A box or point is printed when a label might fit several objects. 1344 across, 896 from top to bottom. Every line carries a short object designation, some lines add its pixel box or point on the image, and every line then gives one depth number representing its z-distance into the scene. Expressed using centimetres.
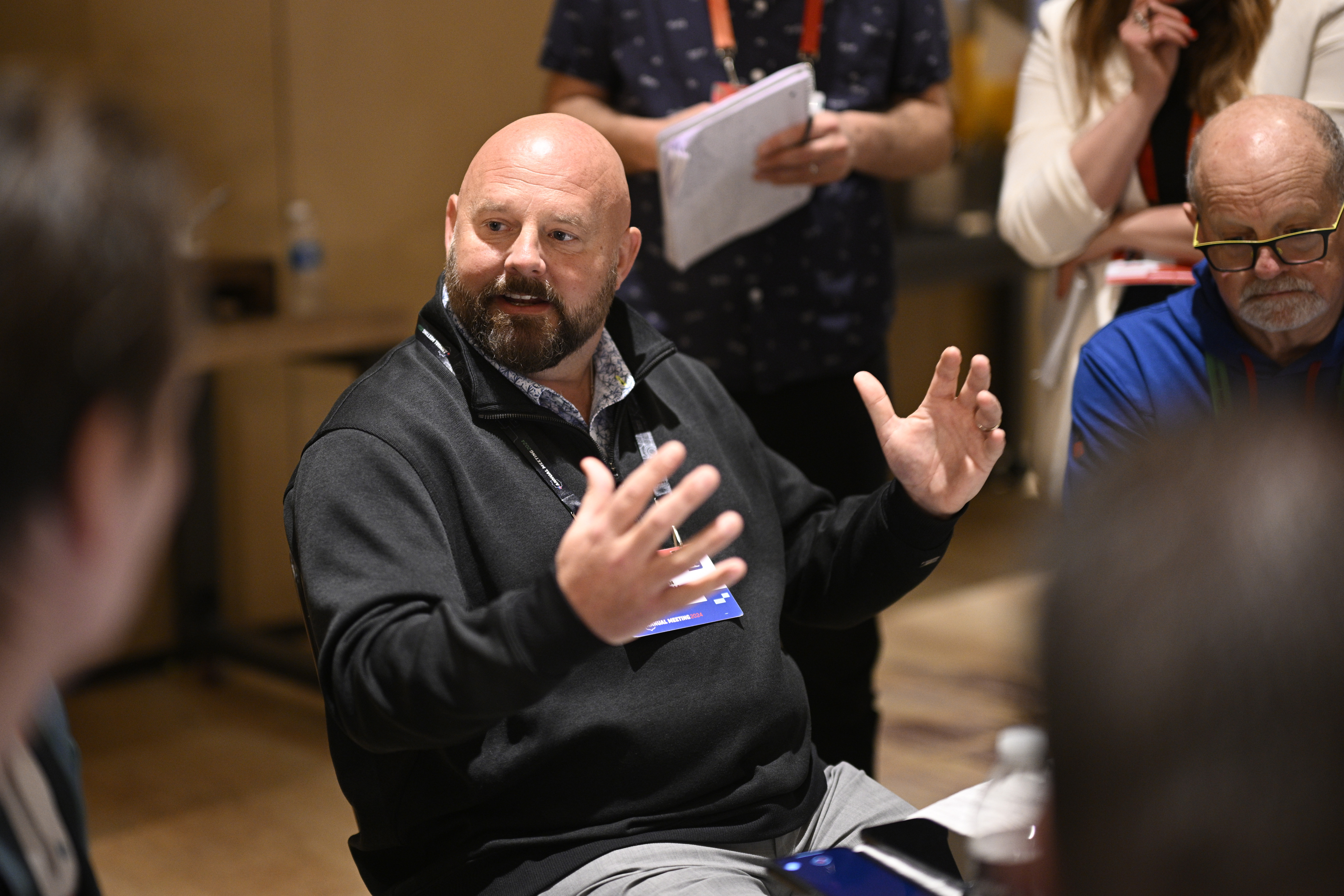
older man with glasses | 199
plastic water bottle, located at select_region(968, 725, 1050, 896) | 81
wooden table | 349
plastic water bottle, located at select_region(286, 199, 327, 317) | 406
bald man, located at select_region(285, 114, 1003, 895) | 130
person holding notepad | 245
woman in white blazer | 228
